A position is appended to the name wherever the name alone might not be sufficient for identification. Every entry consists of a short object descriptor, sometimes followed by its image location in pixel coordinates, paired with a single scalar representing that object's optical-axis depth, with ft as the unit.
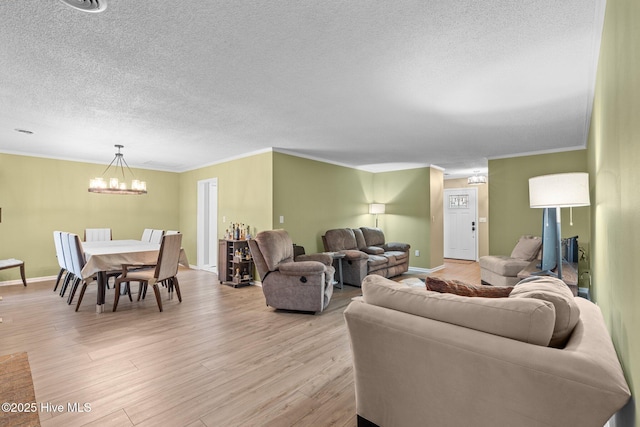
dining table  12.85
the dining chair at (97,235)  18.83
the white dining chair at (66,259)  13.74
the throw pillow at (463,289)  5.29
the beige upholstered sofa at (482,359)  3.50
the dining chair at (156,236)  17.89
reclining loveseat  18.33
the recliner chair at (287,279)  12.76
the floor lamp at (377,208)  24.77
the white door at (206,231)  23.79
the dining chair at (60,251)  14.79
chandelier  15.79
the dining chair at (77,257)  12.93
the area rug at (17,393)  6.19
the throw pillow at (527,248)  16.19
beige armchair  15.30
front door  28.65
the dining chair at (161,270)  13.20
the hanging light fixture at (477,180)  24.62
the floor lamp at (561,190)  8.92
